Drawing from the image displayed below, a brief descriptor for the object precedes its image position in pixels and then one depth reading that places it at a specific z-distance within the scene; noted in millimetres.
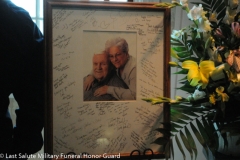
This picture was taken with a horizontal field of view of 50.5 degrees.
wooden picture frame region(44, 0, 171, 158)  726
